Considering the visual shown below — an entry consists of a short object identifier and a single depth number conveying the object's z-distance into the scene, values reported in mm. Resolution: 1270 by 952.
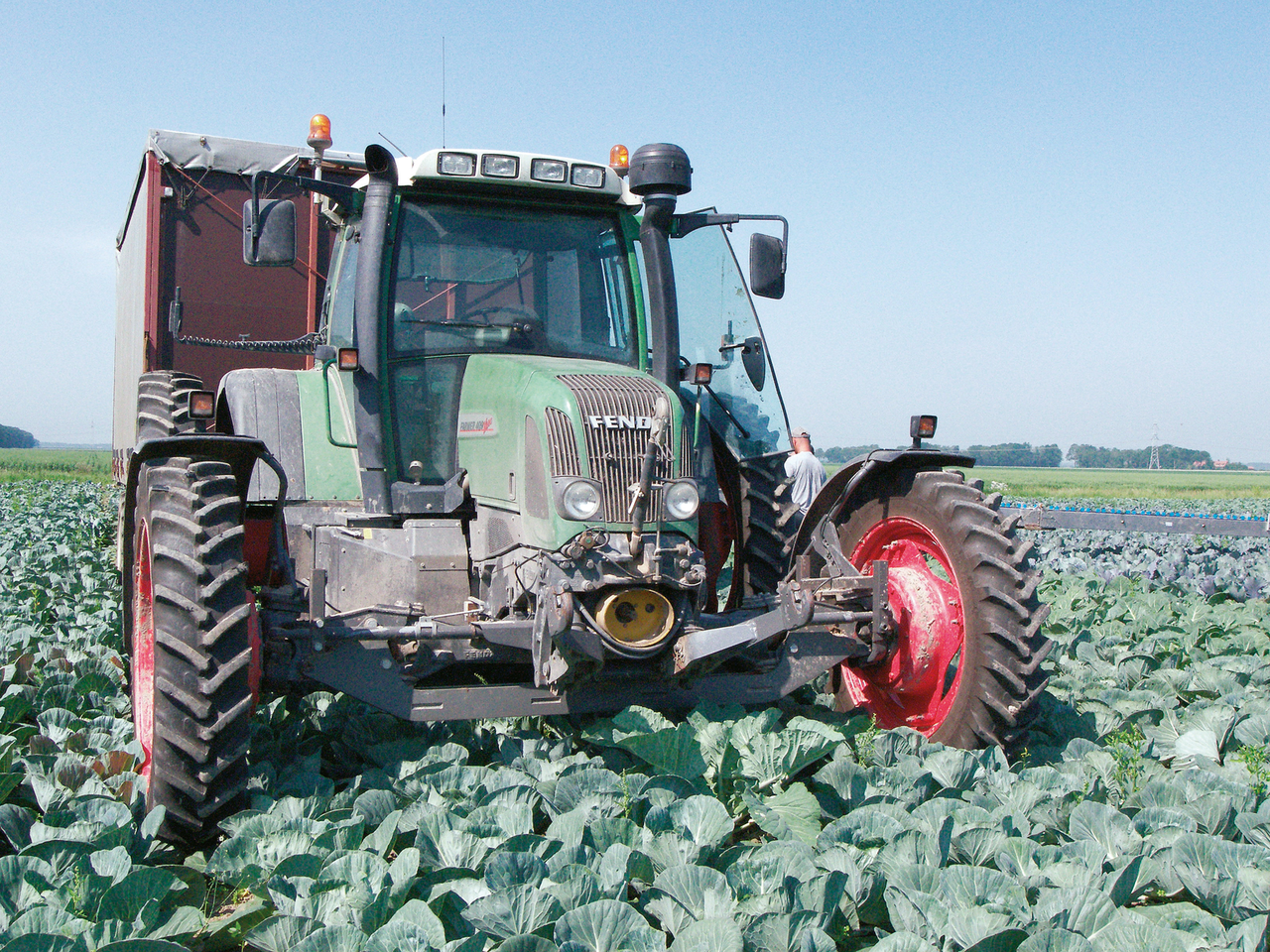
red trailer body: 7805
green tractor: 3762
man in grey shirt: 9992
